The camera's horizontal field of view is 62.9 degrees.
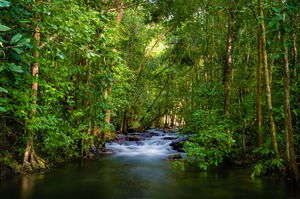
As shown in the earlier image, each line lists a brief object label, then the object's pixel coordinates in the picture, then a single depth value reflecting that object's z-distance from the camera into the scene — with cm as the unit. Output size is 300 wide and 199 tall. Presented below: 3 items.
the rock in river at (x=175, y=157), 1292
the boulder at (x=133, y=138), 1927
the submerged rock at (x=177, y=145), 1603
